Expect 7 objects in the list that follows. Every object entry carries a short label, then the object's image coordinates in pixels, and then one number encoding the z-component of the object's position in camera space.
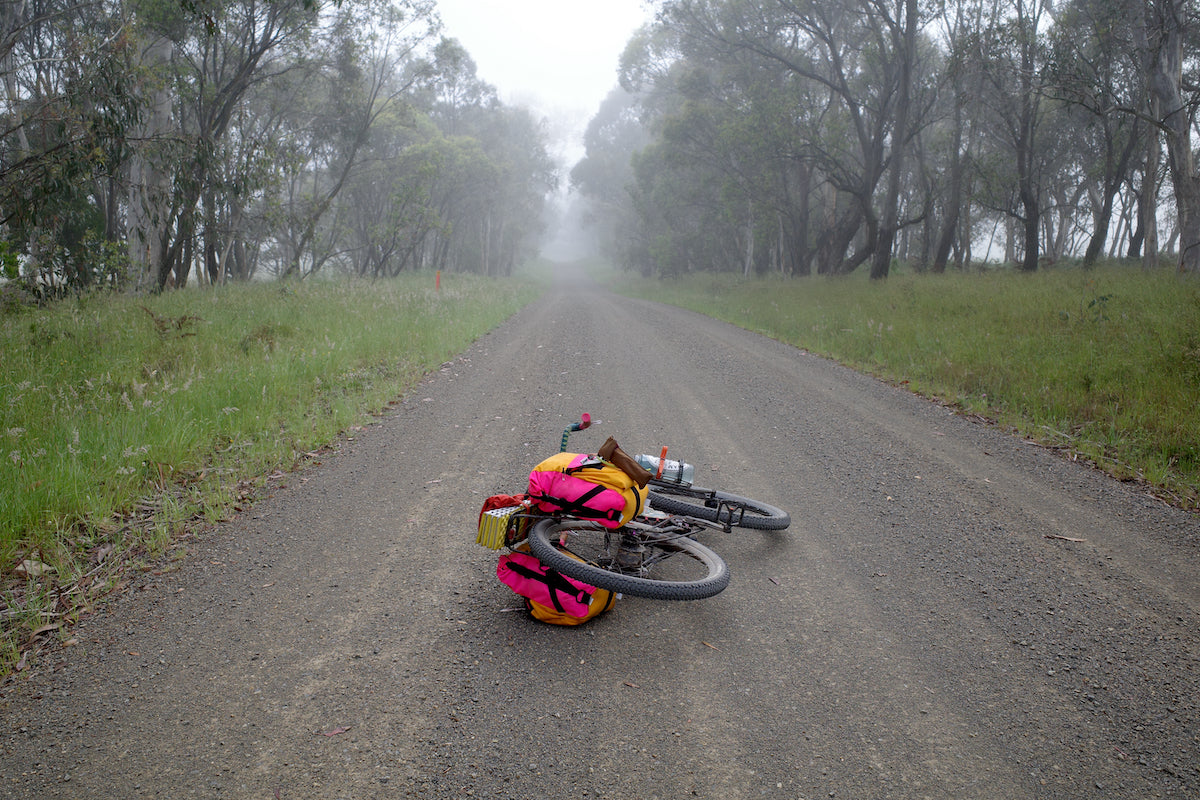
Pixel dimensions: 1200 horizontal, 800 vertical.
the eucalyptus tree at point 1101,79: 14.92
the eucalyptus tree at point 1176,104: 13.20
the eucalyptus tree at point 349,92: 19.69
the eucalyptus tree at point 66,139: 8.34
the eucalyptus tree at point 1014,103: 17.36
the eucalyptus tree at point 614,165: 47.91
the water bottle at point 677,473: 4.32
